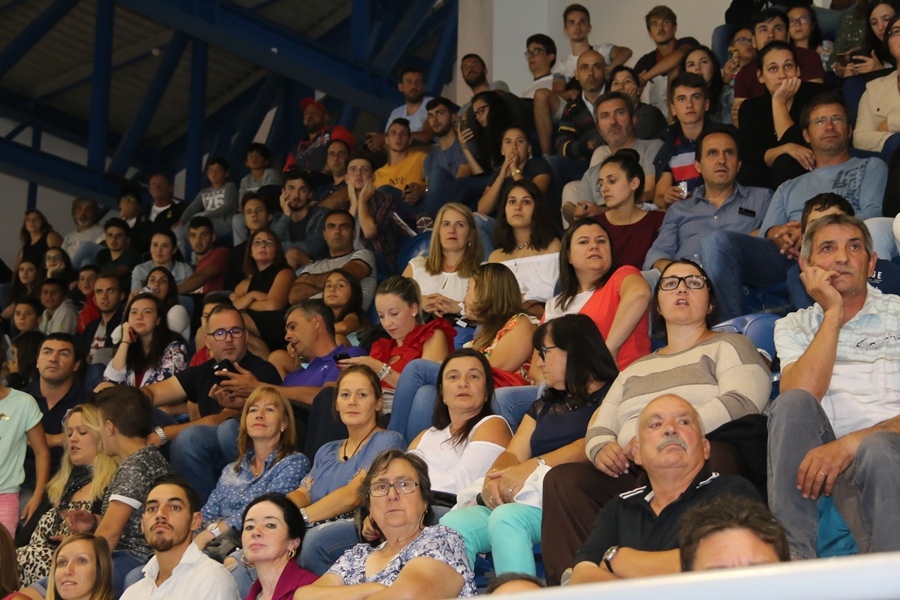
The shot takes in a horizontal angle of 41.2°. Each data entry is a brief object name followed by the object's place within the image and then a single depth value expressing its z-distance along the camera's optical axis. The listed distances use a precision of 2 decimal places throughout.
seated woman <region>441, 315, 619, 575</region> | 3.19
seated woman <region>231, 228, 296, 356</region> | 5.65
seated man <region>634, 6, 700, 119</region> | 6.66
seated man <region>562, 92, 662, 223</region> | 5.62
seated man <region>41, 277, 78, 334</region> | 7.50
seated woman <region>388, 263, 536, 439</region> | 4.03
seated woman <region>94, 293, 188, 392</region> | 5.54
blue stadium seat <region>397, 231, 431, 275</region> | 6.02
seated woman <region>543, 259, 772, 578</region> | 2.87
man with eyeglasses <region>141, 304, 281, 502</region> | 4.58
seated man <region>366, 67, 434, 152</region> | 7.68
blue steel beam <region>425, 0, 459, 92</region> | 9.84
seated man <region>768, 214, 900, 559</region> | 2.57
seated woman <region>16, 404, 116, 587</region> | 4.36
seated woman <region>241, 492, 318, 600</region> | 3.41
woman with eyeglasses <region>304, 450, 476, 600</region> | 2.86
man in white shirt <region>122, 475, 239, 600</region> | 3.51
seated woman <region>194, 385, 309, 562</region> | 4.11
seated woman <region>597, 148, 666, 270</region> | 4.77
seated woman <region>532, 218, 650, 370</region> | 3.85
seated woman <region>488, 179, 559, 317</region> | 4.88
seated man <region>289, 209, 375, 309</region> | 5.89
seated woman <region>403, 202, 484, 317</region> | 5.10
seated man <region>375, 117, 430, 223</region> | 7.05
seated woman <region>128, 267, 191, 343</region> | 6.12
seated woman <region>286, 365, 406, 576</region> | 3.56
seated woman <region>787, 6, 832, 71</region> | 5.80
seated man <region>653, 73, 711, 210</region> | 5.38
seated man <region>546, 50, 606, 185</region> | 6.27
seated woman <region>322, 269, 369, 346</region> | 5.36
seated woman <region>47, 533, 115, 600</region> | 3.67
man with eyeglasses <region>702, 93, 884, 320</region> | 3.93
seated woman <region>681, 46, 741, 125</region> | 5.87
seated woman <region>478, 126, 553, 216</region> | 5.79
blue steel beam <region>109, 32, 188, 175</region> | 10.40
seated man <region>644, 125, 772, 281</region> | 4.52
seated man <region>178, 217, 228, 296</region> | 7.01
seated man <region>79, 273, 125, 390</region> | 6.61
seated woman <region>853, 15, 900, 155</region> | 4.61
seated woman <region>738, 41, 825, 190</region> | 4.71
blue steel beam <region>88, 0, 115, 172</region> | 10.22
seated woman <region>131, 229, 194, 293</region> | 7.27
